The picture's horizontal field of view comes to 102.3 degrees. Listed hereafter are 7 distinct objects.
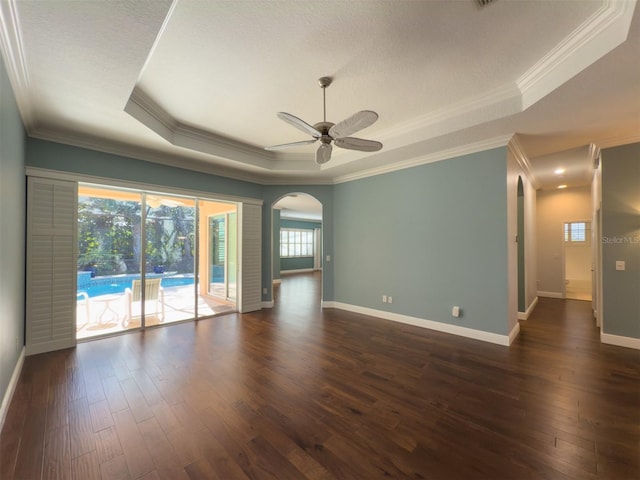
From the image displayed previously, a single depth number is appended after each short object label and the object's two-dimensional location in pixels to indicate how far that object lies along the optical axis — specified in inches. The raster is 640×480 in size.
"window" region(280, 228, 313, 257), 502.3
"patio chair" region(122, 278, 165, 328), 166.4
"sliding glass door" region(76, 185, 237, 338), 151.8
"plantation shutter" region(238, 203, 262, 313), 210.2
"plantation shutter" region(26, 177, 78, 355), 126.6
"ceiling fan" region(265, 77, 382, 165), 93.3
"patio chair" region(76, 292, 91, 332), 150.5
